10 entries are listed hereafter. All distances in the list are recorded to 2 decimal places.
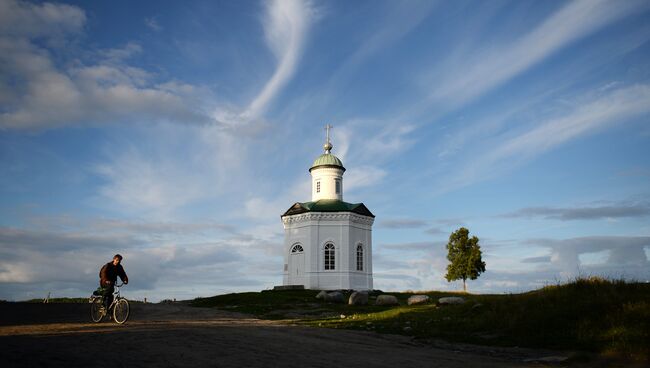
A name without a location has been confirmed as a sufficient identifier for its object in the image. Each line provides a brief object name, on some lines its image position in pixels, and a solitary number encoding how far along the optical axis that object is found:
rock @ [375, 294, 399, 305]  27.42
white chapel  40.16
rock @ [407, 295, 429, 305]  25.67
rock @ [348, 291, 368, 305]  28.30
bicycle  14.91
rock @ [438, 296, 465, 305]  22.74
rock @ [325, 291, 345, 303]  30.85
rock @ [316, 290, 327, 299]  31.84
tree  44.94
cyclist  15.13
